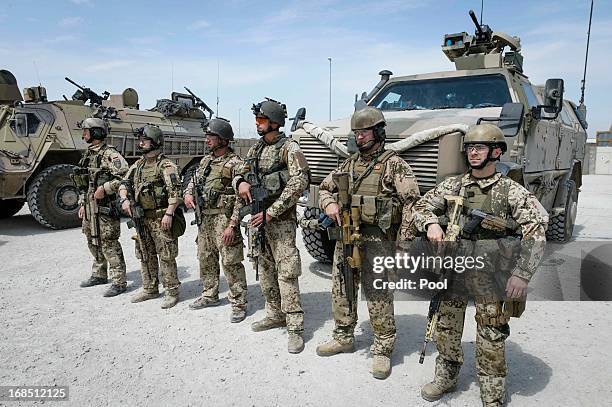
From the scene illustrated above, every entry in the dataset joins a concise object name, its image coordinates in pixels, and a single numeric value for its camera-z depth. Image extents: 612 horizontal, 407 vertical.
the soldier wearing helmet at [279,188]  3.31
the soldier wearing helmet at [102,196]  4.51
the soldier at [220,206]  3.80
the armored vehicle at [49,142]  7.67
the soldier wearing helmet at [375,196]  2.79
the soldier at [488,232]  2.21
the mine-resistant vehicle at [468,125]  3.62
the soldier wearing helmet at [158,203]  4.09
